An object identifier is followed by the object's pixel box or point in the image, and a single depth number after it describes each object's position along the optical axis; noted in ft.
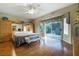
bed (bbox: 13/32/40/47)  9.15
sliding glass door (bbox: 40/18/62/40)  9.22
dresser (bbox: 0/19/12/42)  9.07
